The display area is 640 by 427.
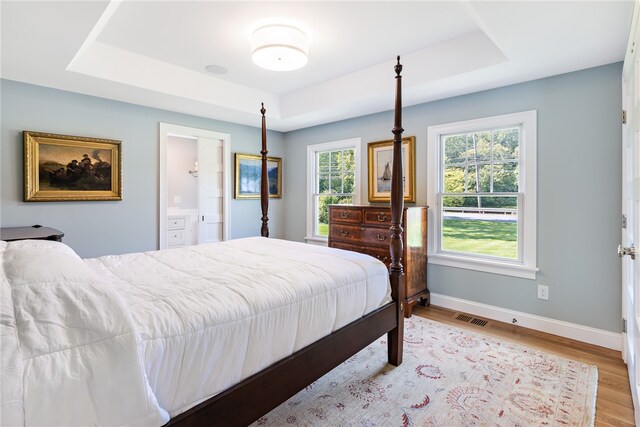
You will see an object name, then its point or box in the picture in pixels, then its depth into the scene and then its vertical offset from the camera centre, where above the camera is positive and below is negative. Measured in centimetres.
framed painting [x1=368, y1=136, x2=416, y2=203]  384 +54
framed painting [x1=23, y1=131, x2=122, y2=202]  310 +45
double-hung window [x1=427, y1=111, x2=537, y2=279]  308 +18
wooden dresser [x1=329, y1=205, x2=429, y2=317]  338 -29
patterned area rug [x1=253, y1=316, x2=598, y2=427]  182 -116
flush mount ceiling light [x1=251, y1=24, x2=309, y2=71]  255 +135
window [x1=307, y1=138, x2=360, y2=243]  456 +48
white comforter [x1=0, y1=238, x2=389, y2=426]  85 -41
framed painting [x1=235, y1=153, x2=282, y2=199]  479 +55
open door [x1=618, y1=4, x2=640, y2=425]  160 +1
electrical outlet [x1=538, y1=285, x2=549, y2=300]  297 -75
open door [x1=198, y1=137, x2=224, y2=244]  446 +31
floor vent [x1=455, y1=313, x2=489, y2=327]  318 -110
